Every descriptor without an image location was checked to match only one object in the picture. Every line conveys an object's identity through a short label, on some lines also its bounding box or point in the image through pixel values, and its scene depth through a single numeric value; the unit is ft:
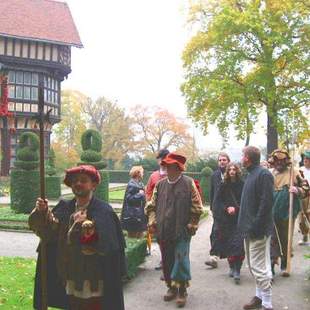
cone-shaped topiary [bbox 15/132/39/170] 58.80
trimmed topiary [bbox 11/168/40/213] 56.70
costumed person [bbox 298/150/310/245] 31.17
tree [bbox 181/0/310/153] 87.40
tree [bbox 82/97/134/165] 183.01
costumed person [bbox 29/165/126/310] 13.24
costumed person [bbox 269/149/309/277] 26.21
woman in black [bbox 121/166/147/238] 29.63
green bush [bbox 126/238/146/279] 24.83
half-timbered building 106.11
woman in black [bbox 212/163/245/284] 25.21
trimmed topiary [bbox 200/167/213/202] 77.88
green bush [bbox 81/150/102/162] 62.44
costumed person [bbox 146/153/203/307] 20.52
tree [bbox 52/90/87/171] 176.04
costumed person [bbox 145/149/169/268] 26.78
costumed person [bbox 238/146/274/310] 19.69
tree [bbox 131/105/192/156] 194.70
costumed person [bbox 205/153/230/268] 26.43
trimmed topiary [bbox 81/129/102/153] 63.82
